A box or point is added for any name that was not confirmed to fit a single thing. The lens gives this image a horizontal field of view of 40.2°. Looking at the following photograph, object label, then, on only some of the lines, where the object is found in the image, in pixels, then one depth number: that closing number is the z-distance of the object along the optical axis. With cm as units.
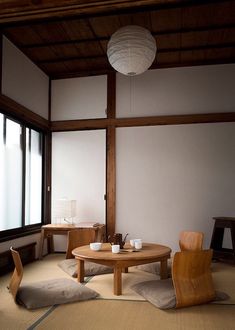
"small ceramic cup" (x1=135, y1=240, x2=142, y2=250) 382
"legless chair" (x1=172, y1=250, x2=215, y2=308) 291
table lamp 531
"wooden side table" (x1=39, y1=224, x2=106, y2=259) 504
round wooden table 330
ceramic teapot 384
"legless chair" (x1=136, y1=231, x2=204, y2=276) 397
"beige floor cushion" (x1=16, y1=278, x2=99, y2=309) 292
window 458
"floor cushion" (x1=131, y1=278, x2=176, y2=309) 288
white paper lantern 346
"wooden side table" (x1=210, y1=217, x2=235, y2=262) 466
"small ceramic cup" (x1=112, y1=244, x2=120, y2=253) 358
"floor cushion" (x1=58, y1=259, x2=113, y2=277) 404
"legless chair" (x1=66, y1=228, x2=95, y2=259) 443
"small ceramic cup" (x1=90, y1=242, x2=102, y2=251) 374
